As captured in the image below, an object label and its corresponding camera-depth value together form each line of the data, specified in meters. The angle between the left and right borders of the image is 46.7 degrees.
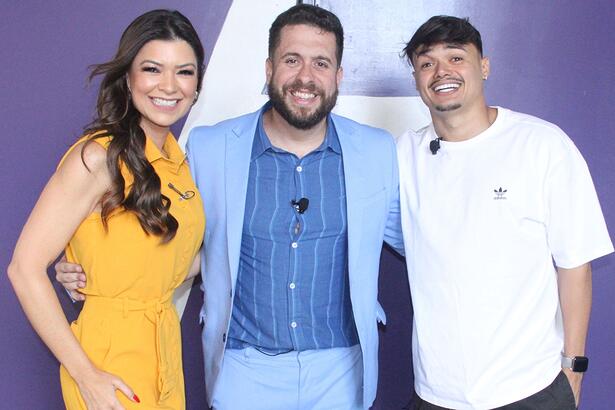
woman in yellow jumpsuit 1.76
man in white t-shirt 2.04
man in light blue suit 2.16
